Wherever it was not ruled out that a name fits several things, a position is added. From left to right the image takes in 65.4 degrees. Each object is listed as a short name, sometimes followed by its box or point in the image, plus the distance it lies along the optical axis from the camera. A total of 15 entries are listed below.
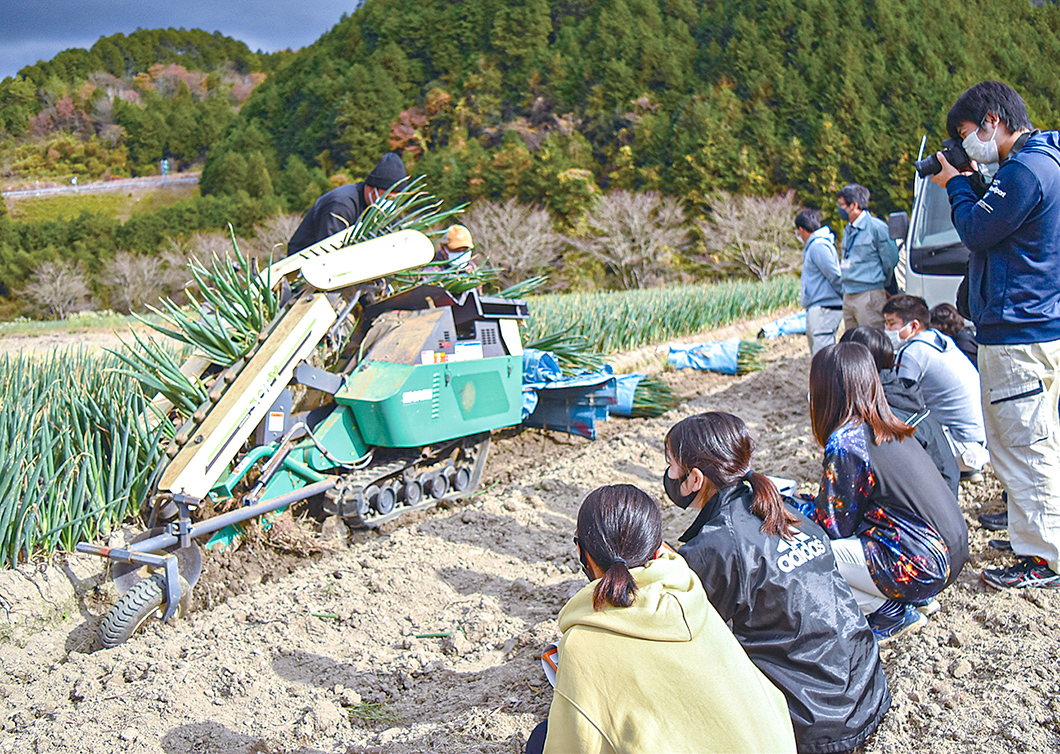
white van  5.62
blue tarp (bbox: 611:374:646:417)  7.25
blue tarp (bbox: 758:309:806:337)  12.34
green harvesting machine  3.77
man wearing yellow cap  5.84
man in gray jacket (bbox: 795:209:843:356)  6.50
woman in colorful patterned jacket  2.77
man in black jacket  5.35
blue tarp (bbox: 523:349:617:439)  6.36
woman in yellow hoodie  1.60
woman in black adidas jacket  2.14
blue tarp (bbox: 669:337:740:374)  9.30
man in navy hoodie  3.13
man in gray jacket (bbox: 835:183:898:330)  6.09
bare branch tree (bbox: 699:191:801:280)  29.06
